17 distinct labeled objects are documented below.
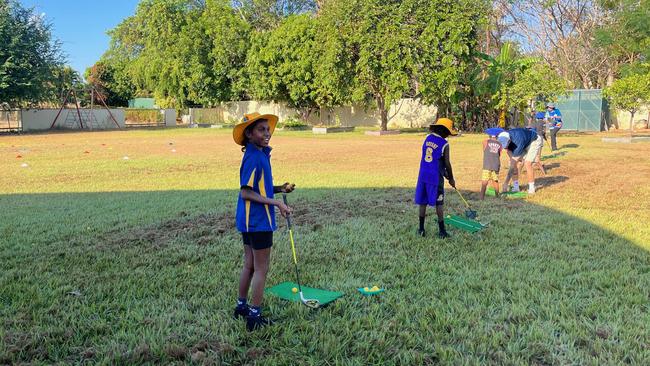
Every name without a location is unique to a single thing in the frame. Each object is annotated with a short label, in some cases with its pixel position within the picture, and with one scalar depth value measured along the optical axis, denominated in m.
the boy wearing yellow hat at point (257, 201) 3.47
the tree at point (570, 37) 33.88
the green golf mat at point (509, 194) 8.52
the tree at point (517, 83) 20.23
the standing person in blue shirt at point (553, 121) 16.17
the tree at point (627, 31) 27.20
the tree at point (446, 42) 23.59
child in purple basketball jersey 6.00
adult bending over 8.46
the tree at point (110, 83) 55.44
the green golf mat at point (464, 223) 6.07
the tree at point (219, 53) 35.78
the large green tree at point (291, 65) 30.78
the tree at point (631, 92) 19.98
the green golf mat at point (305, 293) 3.94
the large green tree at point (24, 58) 28.86
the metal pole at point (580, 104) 29.48
